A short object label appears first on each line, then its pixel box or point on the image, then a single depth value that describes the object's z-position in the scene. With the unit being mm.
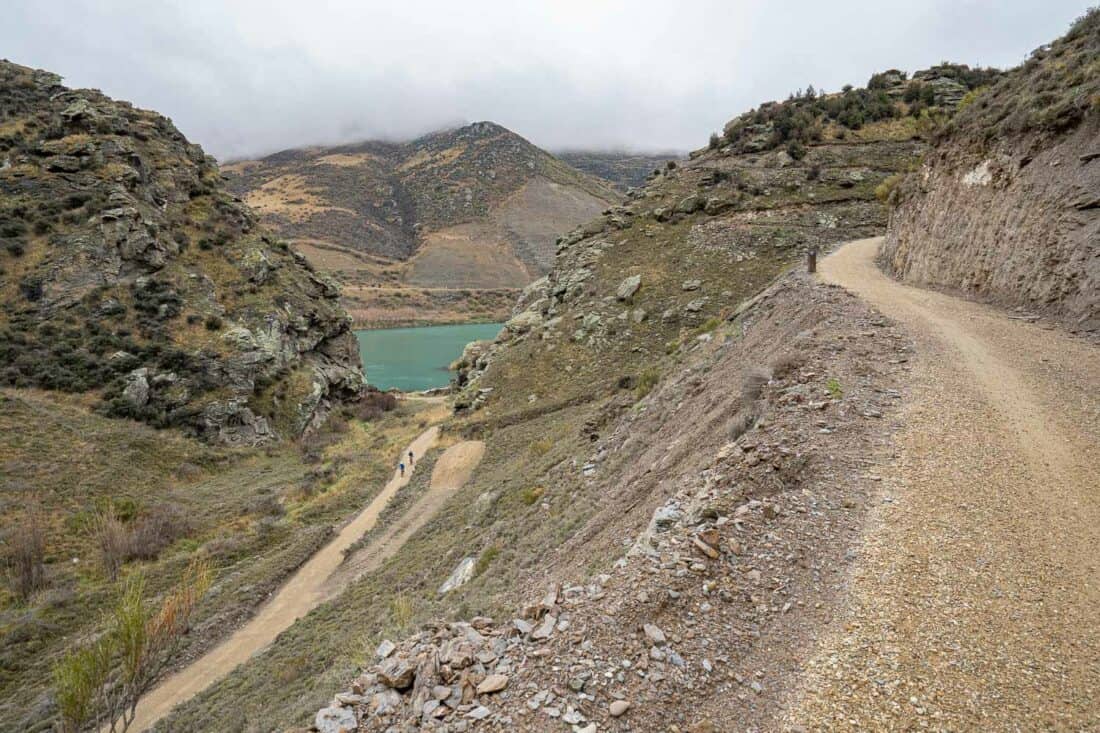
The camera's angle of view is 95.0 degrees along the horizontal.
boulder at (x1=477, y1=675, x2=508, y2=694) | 4296
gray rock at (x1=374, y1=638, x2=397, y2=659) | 5605
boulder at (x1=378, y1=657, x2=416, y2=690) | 4918
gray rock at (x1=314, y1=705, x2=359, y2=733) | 4634
